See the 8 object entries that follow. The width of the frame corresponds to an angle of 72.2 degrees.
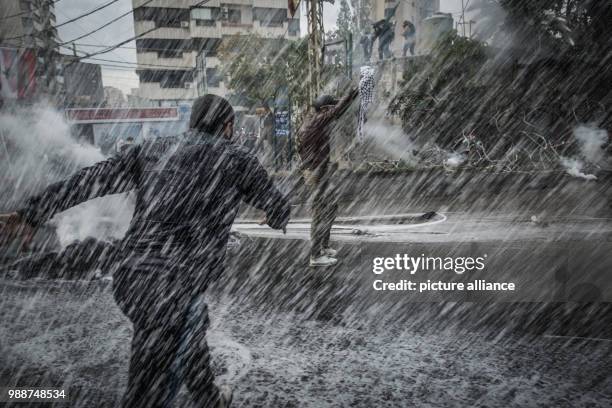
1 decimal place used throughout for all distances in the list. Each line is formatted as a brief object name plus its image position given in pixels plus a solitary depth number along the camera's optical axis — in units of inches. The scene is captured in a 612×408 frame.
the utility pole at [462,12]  681.5
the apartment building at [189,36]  1035.7
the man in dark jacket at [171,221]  78.0
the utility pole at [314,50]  406.3
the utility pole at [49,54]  522.1
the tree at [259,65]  1070.4
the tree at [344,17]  1679.4
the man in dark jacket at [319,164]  204.2
